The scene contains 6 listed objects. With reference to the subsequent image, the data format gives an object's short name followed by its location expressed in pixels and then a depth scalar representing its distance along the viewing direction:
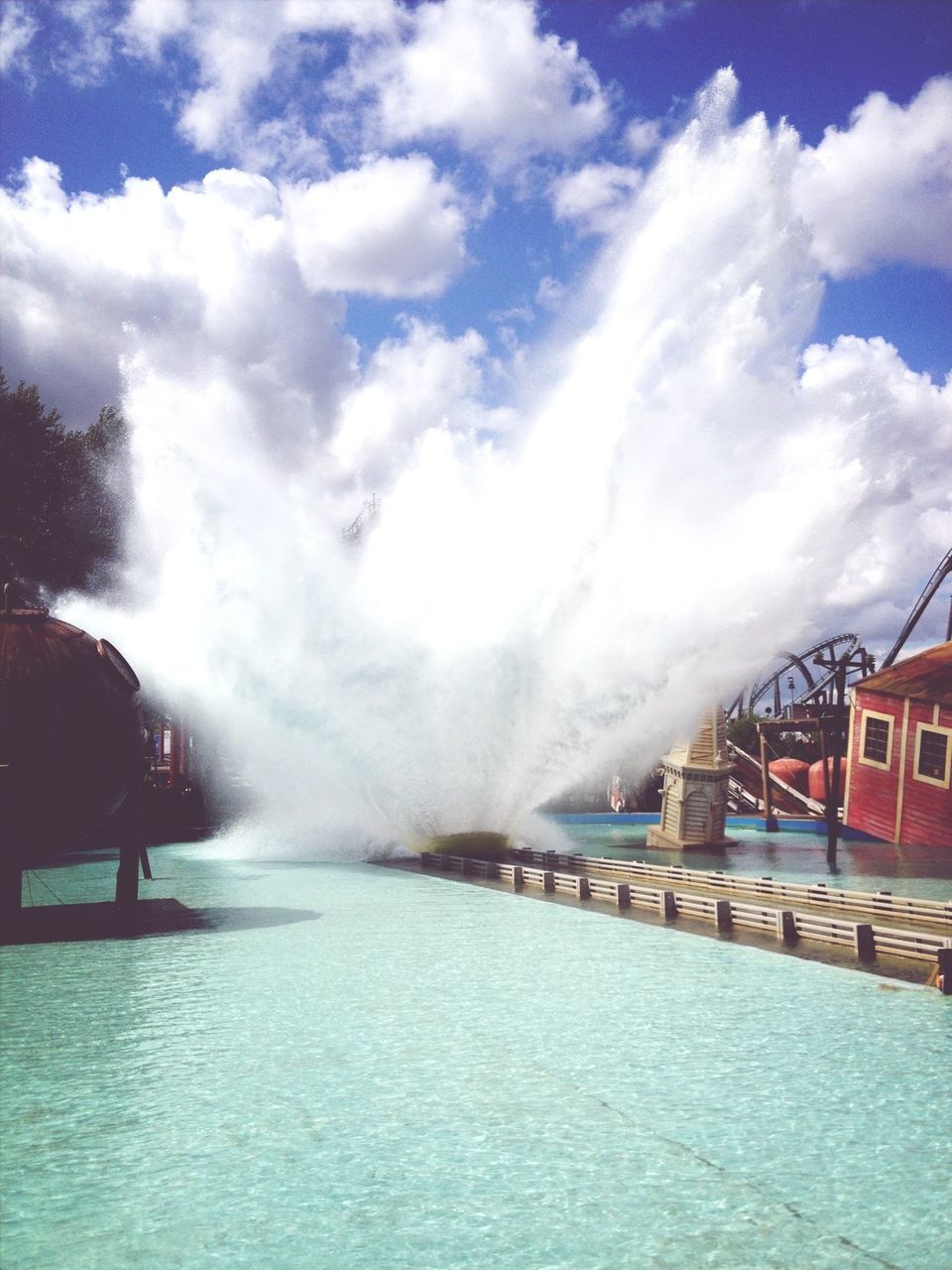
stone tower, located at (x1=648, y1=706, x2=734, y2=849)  42.25
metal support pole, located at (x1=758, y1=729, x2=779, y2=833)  55.00
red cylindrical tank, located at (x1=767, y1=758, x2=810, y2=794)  67.94
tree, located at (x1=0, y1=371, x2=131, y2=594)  45.31
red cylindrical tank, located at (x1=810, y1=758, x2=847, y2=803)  61.22
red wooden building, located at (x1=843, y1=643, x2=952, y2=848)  37.53
